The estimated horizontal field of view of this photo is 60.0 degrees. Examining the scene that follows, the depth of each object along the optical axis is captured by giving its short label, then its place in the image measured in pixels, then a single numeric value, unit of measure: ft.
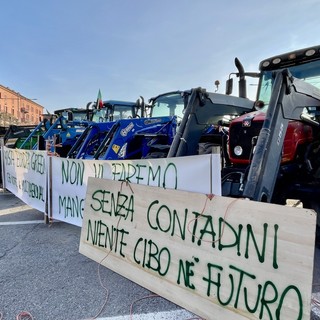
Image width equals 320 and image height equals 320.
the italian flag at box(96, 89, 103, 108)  30.42
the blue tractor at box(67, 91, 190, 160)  18.42
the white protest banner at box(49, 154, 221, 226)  8.86
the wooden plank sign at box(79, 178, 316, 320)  5.72
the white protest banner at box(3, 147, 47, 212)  16.46
